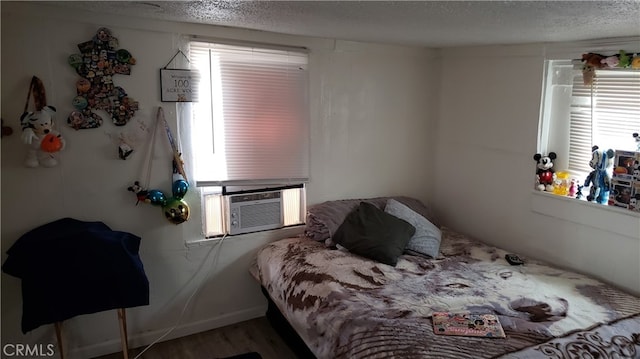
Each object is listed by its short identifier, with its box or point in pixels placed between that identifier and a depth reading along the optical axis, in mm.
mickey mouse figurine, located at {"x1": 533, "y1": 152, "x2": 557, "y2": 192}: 3000
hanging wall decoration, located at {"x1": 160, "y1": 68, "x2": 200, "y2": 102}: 2736
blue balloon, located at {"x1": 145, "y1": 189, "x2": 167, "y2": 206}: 2752
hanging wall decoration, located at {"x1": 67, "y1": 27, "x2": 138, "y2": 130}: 2514
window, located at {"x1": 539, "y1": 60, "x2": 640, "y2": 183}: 2629
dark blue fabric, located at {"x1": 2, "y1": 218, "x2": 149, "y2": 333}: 2174
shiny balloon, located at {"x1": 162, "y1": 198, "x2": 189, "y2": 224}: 2811
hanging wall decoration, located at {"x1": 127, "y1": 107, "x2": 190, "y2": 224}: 2752
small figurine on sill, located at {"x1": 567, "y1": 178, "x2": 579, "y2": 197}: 2883
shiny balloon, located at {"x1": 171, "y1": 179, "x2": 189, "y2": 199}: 2791
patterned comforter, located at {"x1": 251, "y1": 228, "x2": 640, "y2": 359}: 1995
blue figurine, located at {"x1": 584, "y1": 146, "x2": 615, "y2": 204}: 2691
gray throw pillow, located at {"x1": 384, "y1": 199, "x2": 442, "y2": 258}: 3098
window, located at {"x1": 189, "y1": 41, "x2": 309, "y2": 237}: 2893
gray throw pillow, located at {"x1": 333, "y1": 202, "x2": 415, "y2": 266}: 2916
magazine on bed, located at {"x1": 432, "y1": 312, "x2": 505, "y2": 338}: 2064
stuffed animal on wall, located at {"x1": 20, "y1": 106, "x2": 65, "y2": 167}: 2375
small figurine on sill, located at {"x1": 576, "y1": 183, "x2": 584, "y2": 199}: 2840
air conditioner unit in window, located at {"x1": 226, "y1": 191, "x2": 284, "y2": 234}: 3096
